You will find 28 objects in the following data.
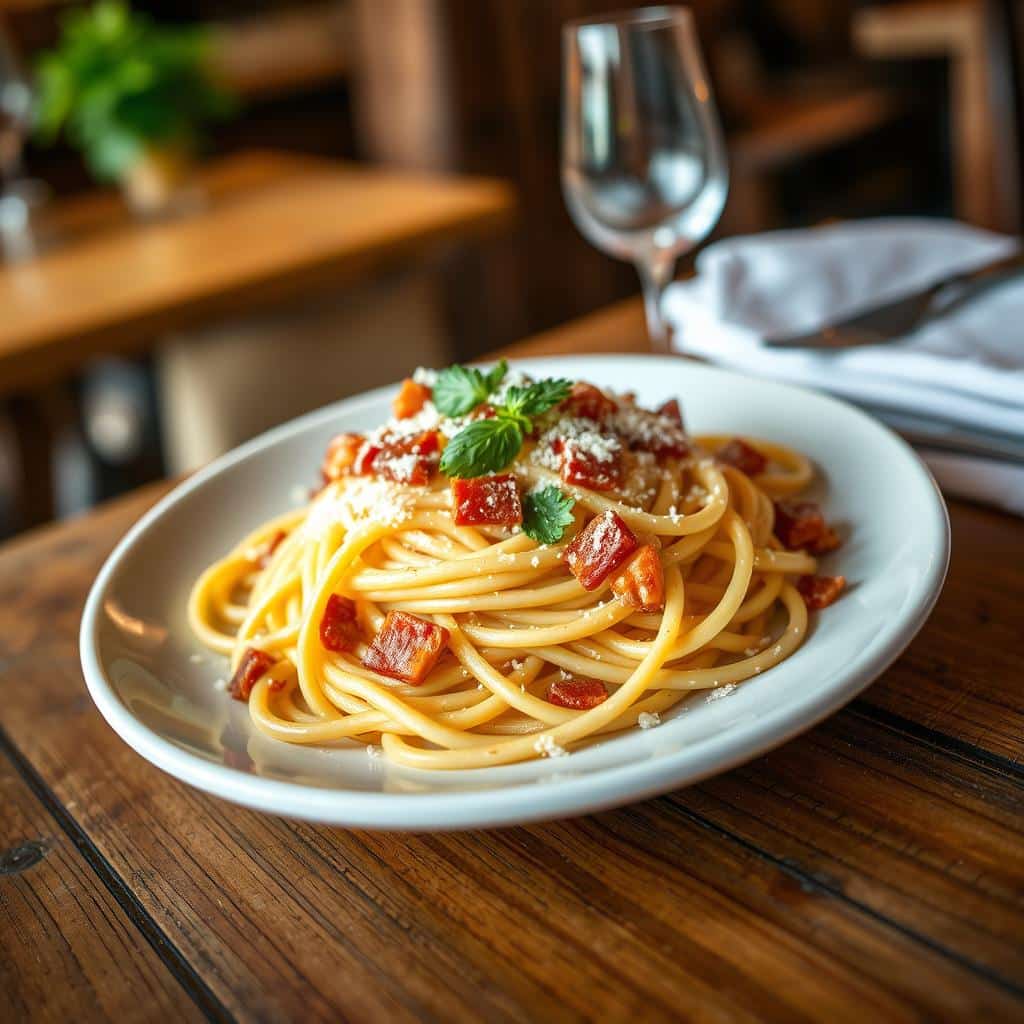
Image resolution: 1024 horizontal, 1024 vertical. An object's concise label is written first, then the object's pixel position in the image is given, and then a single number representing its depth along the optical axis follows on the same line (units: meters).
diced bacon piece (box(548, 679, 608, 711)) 0.43
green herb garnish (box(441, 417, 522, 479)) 0.45
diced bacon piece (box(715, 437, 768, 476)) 0.51
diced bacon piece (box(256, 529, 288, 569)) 0.52
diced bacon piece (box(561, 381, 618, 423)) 0.48
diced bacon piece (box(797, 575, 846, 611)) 0.44
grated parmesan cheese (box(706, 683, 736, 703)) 0.41
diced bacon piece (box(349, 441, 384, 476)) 0.49
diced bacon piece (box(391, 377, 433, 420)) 0.50
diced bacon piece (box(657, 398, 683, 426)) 0.51
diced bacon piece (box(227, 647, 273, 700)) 0.45
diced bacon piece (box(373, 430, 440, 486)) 0.47
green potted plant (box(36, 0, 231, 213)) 1.29
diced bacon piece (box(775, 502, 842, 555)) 0.47
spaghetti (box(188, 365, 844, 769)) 0.43
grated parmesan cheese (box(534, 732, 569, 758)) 0.40
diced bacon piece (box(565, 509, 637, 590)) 0.44
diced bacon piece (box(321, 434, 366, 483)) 0.50
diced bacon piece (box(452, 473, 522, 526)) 0.45
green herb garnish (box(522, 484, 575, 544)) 0.44
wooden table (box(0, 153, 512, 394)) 0.95
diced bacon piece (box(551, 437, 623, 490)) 0.45
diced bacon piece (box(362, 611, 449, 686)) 0.45
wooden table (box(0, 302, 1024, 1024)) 0.35
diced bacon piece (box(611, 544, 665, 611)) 0.44
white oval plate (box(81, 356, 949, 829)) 0.36
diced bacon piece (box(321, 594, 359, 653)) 0.47
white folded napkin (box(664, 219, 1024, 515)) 0.50
